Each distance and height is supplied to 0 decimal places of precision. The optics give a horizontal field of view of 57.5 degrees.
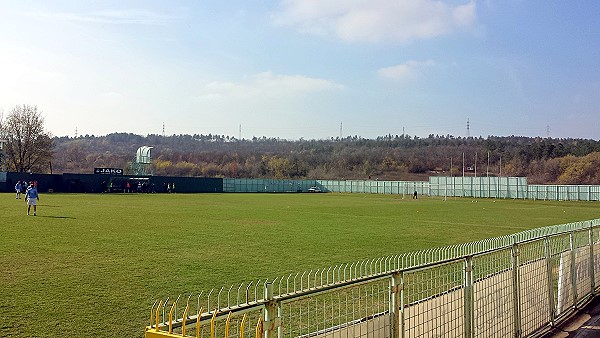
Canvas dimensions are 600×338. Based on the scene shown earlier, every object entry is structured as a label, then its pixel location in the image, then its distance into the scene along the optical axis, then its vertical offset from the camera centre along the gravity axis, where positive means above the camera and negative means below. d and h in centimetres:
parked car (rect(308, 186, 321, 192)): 9722 -315
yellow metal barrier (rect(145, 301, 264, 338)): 326 -96
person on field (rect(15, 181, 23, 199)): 4306 -101
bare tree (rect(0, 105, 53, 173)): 7581 +464
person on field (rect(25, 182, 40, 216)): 2670 -103
